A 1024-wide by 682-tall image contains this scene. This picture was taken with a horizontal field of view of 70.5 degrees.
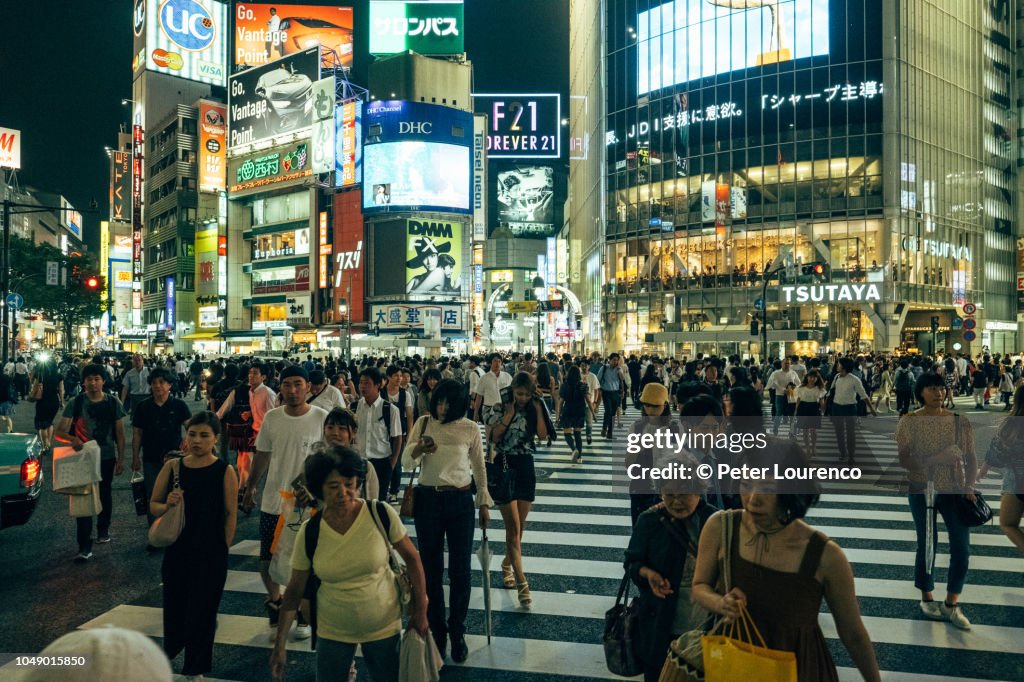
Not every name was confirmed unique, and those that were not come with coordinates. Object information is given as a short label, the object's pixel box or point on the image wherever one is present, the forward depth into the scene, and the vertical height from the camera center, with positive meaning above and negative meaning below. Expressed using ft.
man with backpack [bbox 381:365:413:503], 32.60 -2.59
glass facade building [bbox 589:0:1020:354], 158.92 +40.86
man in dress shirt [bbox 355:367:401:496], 26.35 -3.14
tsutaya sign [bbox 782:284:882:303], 151.64 +10.05
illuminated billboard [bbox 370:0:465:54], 248.93 +108.71
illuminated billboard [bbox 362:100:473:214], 212.64 +54.64
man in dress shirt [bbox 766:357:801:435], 52.39 -3.05
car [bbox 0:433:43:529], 23.35 -4.42
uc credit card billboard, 328.70 +143.01
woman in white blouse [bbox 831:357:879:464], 42.27 -3.36
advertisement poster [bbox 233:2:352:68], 288.51 +126.37
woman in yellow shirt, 11.09 -3.64
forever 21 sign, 255.09 +77.01
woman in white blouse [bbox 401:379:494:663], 16.37 -3.64
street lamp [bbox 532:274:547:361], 130.62 +11.24
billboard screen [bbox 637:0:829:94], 163.32 +72.87
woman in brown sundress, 8.66 -2.89
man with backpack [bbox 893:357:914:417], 65.00 -4.03
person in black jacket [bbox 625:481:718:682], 10.80 -3.39
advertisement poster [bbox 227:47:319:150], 227.61 +79.94
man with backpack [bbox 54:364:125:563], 25.84 -2.89
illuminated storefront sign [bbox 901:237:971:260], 159.94 +21.24
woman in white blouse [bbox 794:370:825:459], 43.80 -3.51
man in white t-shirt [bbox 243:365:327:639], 18.71 -2.69
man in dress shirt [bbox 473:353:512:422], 44.96 -2.93
